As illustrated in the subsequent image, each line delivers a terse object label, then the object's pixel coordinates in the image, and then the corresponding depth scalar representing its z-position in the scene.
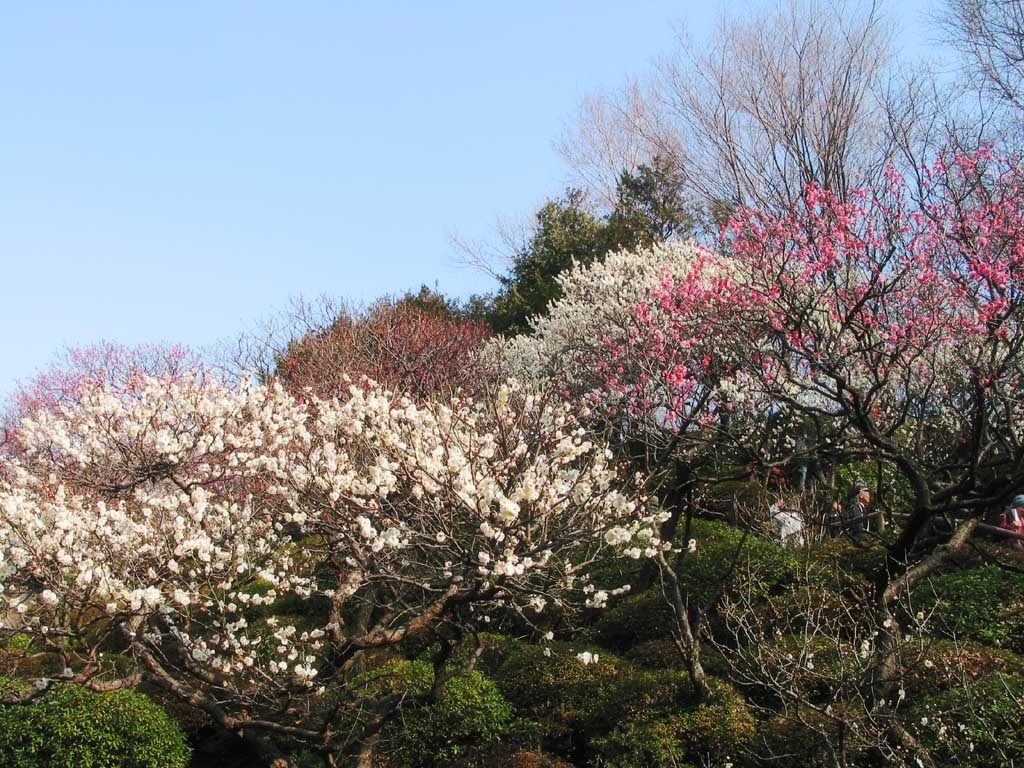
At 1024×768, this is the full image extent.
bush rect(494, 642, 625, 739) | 9.41
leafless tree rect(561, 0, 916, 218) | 21.84
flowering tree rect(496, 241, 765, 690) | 11.93
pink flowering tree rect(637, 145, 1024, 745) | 9.18
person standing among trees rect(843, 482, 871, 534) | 14.41
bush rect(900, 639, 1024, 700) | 8.27
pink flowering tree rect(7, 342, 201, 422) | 28.81
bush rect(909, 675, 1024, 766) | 6.75
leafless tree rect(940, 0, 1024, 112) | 17.45
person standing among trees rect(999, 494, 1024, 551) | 12.67
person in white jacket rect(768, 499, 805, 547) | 13.03
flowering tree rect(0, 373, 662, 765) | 7.40
